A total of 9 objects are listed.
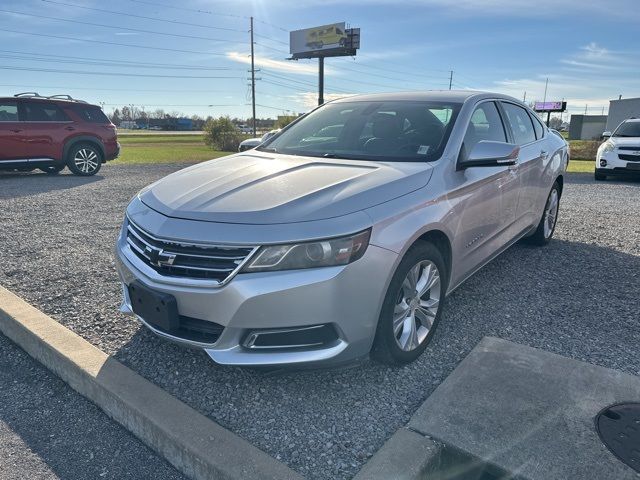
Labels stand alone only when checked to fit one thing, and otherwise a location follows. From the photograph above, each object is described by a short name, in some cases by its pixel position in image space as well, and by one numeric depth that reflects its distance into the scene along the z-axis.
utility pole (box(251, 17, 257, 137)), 60.53
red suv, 10.67
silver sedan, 2.30
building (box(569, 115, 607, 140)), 69.12
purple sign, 60.06
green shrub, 40.75
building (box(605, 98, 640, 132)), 48.45
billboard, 46.59
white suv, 11.80
